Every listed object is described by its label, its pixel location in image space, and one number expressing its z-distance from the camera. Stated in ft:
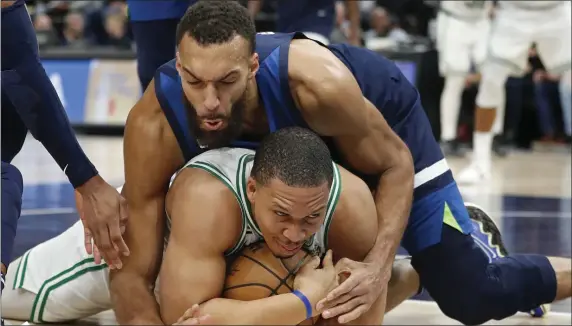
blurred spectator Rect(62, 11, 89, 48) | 39.75
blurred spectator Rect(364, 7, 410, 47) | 35.17
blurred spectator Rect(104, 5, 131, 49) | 36.18
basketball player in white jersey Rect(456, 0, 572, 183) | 23.13
